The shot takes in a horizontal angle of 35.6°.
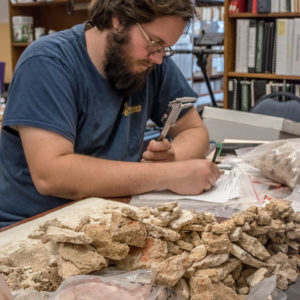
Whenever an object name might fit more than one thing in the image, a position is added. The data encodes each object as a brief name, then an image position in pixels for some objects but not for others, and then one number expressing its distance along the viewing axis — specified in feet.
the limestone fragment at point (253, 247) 2.30
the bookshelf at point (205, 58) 12.33
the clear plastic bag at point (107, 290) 1.97
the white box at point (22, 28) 12.73
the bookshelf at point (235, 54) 10.32
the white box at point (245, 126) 5.89
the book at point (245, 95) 10.99
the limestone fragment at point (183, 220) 2.54
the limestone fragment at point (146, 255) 2.33
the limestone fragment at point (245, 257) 2.22
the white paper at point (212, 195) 3.71
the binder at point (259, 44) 10.55
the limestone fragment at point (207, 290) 1.98
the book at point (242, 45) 10.77
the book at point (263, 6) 10.19
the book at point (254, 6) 10.42
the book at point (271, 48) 10.38
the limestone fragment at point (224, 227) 2.29
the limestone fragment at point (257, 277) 2.19
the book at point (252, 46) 10.65
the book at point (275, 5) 10.09
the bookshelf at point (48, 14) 12.39
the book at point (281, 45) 10.14
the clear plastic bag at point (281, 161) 3.93
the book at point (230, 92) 11.23
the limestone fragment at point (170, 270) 1.97
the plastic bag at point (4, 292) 1.80
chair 7.52
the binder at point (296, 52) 10.03
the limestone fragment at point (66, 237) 2.23
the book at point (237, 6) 10.65
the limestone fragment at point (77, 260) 2.15
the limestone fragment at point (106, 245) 2.27
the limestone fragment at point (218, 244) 2.17
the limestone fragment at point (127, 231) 2.32
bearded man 3.79
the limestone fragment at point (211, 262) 2.12
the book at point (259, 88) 10.73
